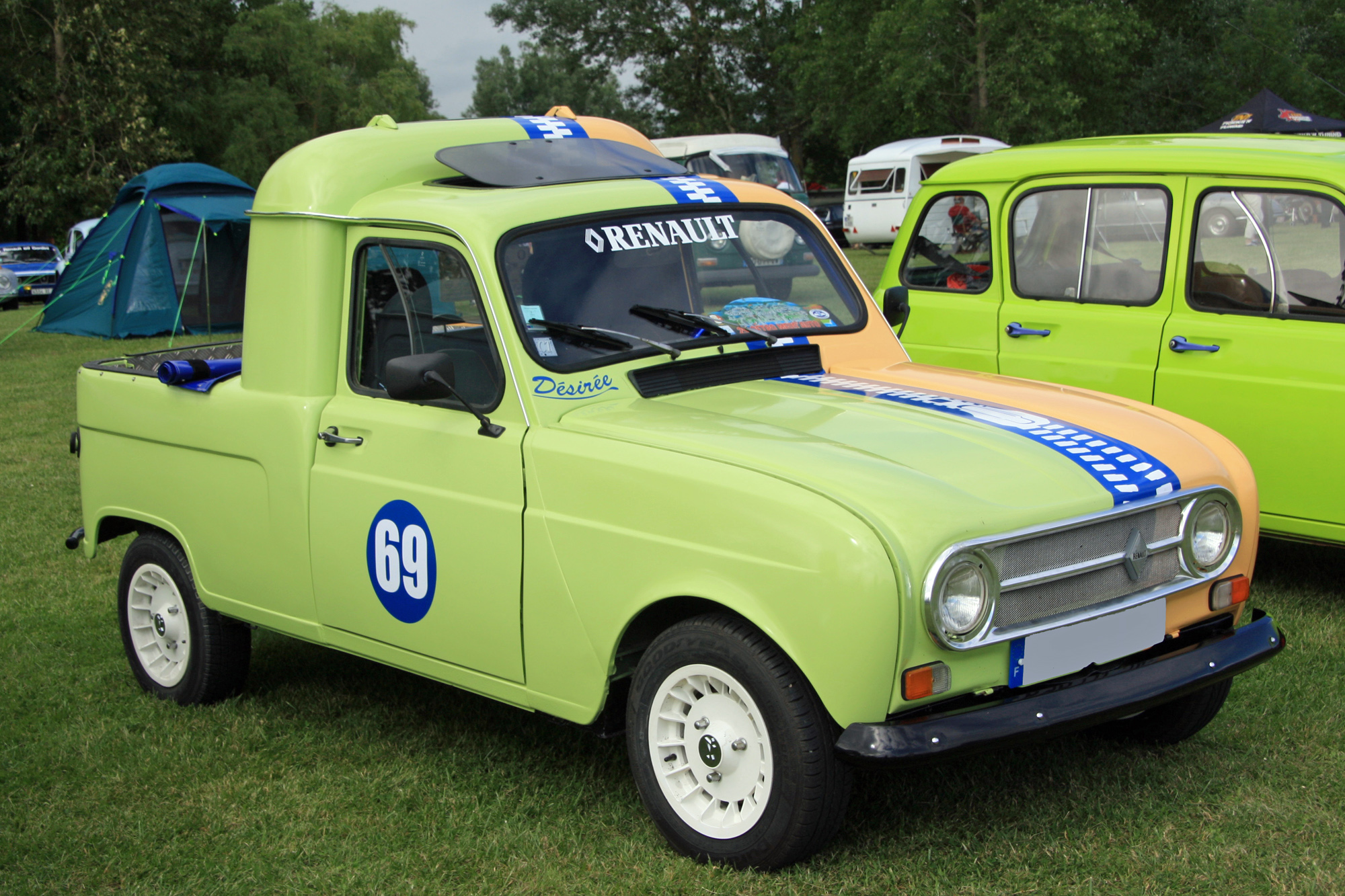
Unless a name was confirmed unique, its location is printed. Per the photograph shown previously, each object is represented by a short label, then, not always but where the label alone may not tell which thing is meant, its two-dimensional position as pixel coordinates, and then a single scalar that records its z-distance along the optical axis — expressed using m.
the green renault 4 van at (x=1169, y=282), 5.43
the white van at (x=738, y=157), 26.84
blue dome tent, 18.38
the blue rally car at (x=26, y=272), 25.89
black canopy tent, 24.75
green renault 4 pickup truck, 3.18
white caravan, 30.48
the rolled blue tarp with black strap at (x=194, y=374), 4.79
